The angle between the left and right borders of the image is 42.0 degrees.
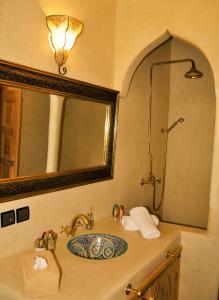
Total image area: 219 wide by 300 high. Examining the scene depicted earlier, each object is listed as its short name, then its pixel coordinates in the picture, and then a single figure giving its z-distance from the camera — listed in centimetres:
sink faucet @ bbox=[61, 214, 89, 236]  184
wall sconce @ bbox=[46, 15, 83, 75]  164
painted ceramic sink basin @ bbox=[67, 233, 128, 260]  184
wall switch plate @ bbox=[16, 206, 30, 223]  155
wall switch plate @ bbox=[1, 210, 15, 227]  147
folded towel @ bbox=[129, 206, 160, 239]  190
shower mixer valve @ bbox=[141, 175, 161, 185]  296
